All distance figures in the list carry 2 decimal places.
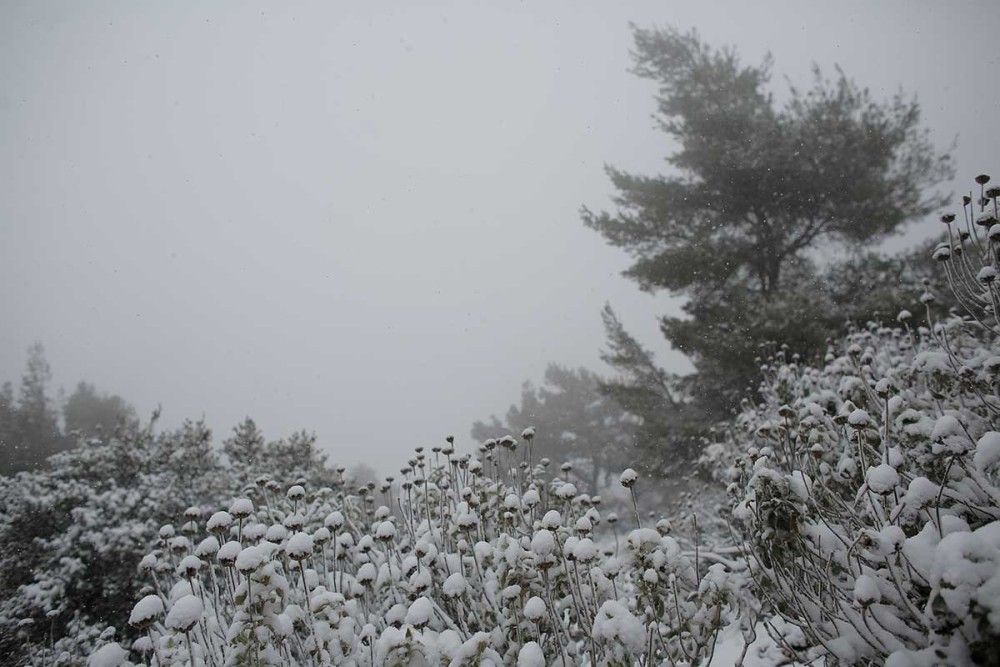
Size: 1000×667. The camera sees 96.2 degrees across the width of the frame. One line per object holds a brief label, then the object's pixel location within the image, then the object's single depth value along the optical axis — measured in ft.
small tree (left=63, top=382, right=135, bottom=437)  74.72
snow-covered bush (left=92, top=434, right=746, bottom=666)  5.60
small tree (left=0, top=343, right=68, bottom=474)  58.45
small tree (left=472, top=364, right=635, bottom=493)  72.02
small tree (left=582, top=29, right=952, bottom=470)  28.86
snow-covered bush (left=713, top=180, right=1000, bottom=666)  3.49
